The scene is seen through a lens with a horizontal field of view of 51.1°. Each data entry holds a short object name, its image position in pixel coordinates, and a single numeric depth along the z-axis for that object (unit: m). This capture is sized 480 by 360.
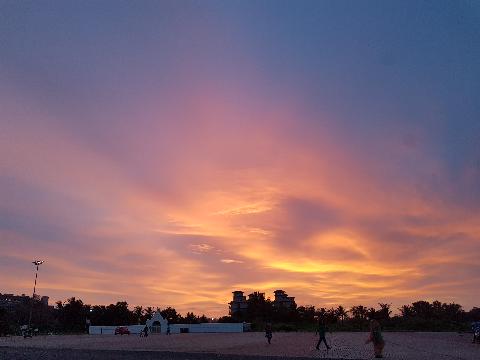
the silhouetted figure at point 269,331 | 41.78
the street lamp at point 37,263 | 90.69
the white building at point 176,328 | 94.44
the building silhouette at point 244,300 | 168.29
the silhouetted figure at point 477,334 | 40.38
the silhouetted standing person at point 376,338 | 22.58
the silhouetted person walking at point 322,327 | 31.46
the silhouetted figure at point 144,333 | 71.12
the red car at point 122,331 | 88.69
